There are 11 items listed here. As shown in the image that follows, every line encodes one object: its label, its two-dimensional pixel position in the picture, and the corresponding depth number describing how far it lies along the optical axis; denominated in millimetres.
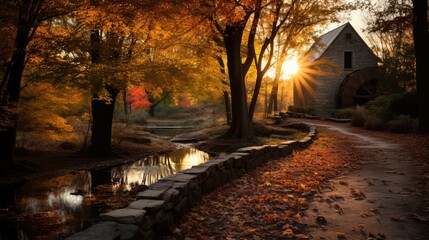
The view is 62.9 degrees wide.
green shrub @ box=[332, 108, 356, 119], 28480
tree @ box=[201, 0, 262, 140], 14711
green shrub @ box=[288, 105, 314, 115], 33969
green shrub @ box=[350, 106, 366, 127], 22281
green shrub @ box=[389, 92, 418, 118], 19750
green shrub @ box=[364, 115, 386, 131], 19281
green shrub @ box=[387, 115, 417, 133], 17047
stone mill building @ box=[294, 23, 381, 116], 32156
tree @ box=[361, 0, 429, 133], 14609
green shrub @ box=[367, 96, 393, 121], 20047
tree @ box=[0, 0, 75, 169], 9453
